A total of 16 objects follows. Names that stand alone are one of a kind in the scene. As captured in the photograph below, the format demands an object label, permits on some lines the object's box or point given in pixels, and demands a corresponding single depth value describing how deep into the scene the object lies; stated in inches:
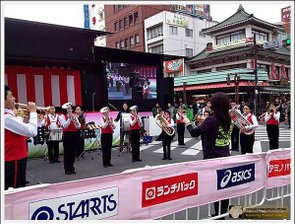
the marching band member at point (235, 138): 440.5
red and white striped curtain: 457.4
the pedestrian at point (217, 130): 157.5
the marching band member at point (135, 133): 368.2
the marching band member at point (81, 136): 385.9
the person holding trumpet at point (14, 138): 130.7
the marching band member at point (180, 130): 501.7
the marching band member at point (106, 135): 344.2
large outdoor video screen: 619.2
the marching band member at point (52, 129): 366.3
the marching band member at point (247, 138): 336.6
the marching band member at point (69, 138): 306.7
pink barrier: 109.5
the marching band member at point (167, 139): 380.2
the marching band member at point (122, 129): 424.8
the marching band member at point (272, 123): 379.6
